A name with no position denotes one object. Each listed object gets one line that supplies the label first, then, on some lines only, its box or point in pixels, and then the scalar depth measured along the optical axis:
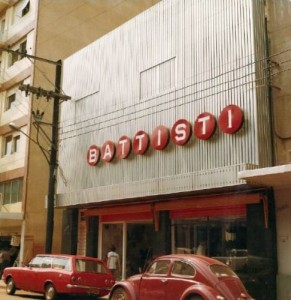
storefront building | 15.98
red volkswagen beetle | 11.23
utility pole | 21.09
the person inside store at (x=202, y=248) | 18.11
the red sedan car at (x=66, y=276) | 15.57
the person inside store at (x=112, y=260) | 20.39
